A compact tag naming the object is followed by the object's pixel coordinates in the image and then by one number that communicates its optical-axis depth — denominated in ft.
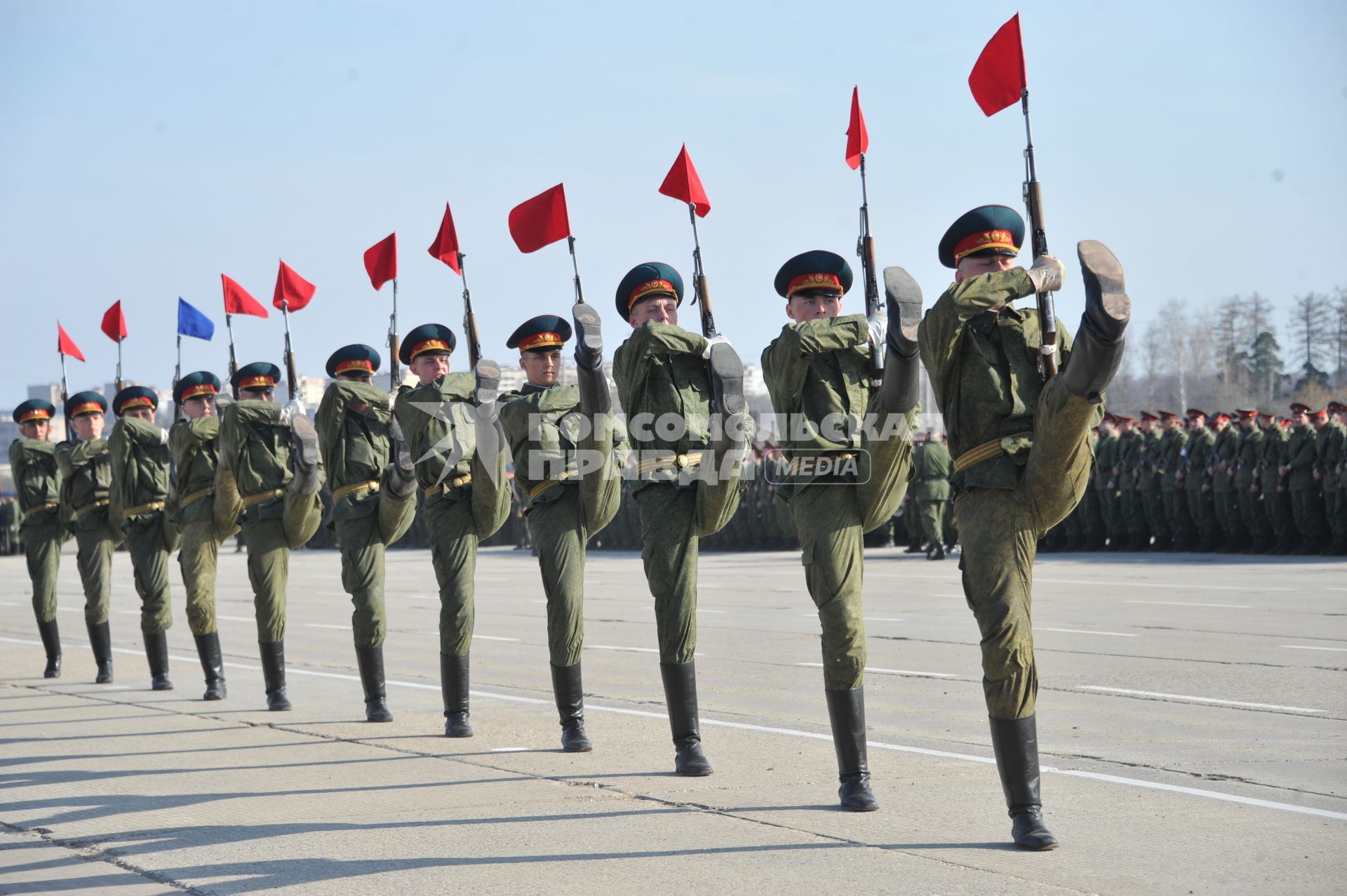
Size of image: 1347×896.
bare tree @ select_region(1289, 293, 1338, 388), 264.72
